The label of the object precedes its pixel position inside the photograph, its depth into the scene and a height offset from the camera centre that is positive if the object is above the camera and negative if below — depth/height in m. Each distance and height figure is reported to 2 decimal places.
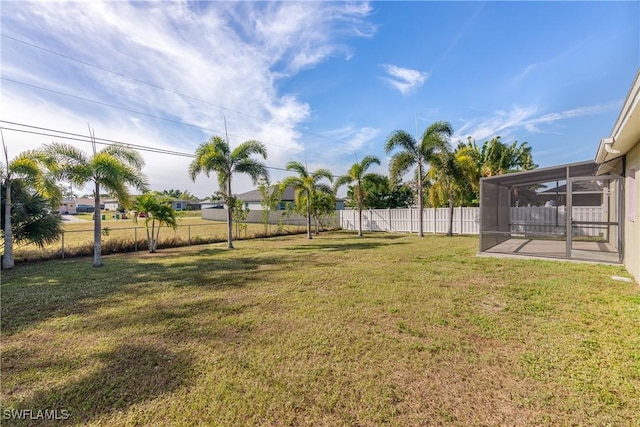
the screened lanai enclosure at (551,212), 8.13 -0.19
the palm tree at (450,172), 14.33 +2.04
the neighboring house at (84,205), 69.12 +1.77
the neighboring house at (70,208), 54.66 +0.79
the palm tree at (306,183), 15.42 +1.59
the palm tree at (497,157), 17.17 +3.91
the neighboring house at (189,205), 62.39 +1.39
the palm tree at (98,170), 8.34 +1.31
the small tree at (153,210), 10.97 +0.04
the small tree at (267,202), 17.27 +0.54
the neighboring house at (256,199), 31.30 +1.37
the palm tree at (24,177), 8.06 +1.09
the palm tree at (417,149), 14.58 +3.38
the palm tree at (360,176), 16.81 +2.14
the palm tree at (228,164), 12.16 +2.19
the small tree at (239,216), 15.33 -0.35
